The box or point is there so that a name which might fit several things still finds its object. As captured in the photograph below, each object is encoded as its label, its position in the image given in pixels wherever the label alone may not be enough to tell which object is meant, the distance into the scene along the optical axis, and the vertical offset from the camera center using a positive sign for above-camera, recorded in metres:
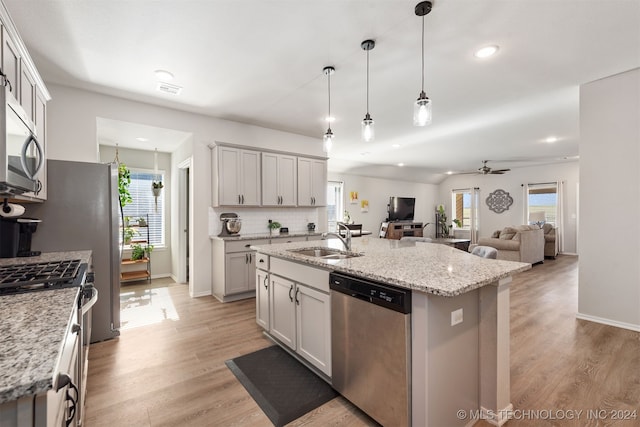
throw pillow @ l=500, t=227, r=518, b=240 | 6.57 -0.57
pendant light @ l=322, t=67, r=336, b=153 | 2.92 +0.76
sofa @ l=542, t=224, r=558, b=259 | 7.71 -0.99
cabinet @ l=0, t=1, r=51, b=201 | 1.67 +0.91
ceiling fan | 7.69 +1.08
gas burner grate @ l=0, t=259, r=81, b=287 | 1.47 -0.36
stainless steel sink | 2.61 -0.40
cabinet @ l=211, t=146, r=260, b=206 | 4.24 +0.52
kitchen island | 1.46 -0.68
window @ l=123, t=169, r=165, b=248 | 5.32 +0.14
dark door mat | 1.88 -1.29
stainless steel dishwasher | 1.51 -0.80
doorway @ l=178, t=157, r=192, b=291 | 5.11 -0.23
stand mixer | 4.36 -0.22
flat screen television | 9.97 +0.05
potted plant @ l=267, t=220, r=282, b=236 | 4.86 -0.26
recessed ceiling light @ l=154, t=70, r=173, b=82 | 3.00 +1.45
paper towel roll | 2.08 +0.02
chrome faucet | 2.61 -0.27
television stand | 9.66 -0.68
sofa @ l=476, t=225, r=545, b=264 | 6.27 -0.79
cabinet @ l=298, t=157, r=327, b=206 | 5.13 +0.52
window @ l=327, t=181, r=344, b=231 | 8.75 +0.25
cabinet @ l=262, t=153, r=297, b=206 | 4.70 +0.52
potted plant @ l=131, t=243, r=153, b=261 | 5.02 -0.70
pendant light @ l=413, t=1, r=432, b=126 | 2.04 +0.77
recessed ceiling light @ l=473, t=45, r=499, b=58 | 2.59 +1.45
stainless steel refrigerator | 2.66 -0.09
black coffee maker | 2.29 -0.20
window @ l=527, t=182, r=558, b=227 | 8.77 +0.29
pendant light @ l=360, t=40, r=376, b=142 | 2.49 +0.77
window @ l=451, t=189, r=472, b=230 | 11.02 +0.12
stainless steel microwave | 1.41 +0.35
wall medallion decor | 9.66 +0.27
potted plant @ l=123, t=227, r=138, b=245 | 5.15 -0.40
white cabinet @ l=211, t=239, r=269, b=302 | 4.02 -0.85
